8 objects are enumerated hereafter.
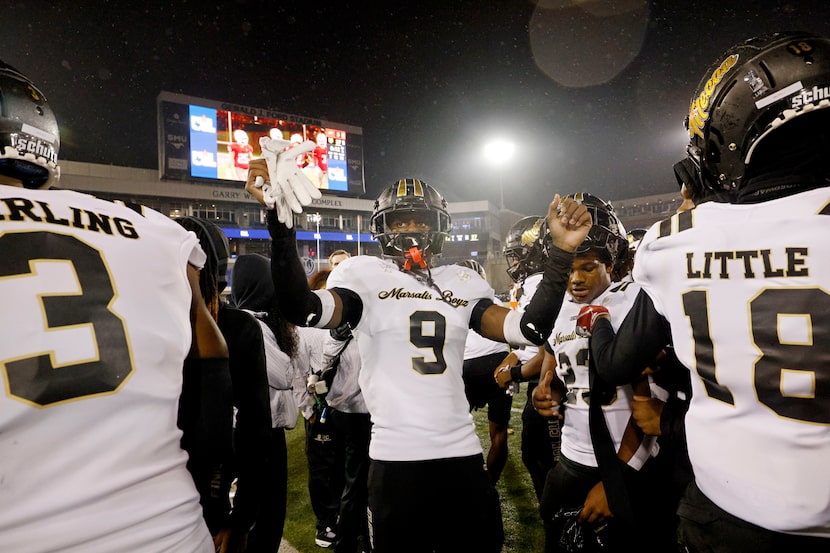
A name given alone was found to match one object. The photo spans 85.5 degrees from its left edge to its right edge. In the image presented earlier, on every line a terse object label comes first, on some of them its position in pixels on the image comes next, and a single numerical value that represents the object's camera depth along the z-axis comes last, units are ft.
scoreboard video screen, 102.78
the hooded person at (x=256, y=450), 6.72
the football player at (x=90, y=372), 3.59
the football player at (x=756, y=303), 4.49
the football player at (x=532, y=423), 12.62
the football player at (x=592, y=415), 8.04
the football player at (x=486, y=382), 17.59
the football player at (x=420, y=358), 7.82
